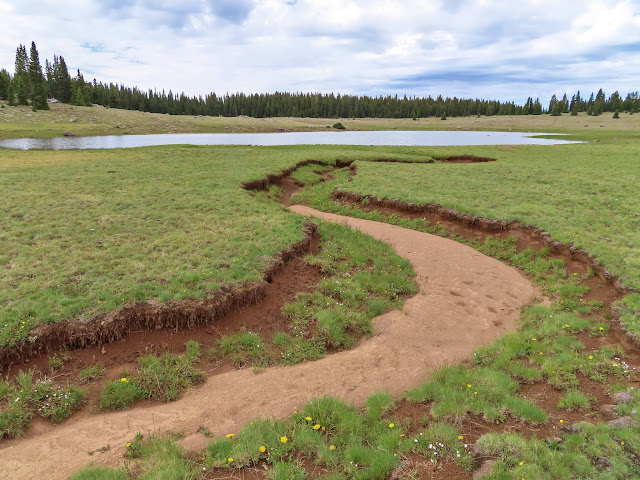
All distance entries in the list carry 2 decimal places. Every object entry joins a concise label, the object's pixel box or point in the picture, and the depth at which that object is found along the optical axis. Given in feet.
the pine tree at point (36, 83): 325.64
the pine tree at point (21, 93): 327.06
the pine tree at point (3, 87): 335.06
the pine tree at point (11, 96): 325.62
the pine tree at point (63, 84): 402.46
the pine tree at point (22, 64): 384.27
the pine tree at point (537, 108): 526.57
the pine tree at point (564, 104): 514.85
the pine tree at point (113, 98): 452.76
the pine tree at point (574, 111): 456.12
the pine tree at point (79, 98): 382.42
